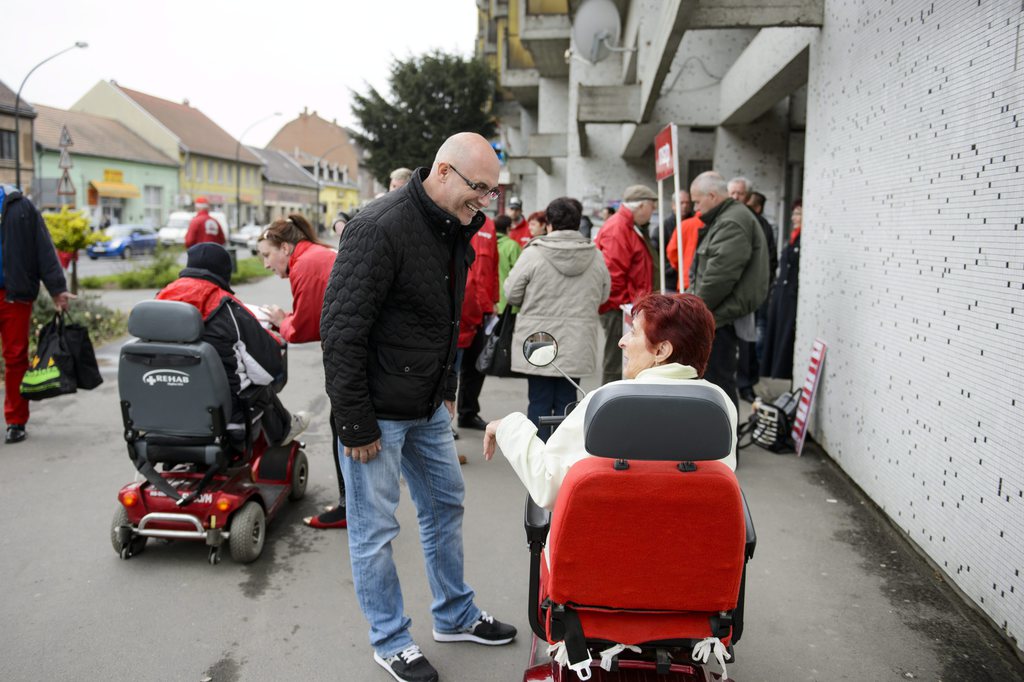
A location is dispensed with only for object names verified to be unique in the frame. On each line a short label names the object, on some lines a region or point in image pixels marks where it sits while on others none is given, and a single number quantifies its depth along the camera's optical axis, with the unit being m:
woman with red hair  2.50
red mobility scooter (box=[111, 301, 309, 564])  4.16
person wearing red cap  11.64
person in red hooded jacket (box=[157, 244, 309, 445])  4.37
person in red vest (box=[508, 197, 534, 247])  11.72
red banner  6.34
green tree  39.34
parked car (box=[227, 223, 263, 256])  50.62
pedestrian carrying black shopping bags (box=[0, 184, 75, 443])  6.28
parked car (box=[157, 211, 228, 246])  39.89
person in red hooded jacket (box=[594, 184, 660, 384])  7.09
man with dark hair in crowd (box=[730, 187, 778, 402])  8.48
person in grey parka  5.54
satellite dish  14.08
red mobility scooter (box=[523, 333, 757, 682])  2.13
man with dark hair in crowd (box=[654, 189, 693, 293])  9.59
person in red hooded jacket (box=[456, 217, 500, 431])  6.76
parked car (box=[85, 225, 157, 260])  36.91
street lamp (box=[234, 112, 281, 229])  61.54
